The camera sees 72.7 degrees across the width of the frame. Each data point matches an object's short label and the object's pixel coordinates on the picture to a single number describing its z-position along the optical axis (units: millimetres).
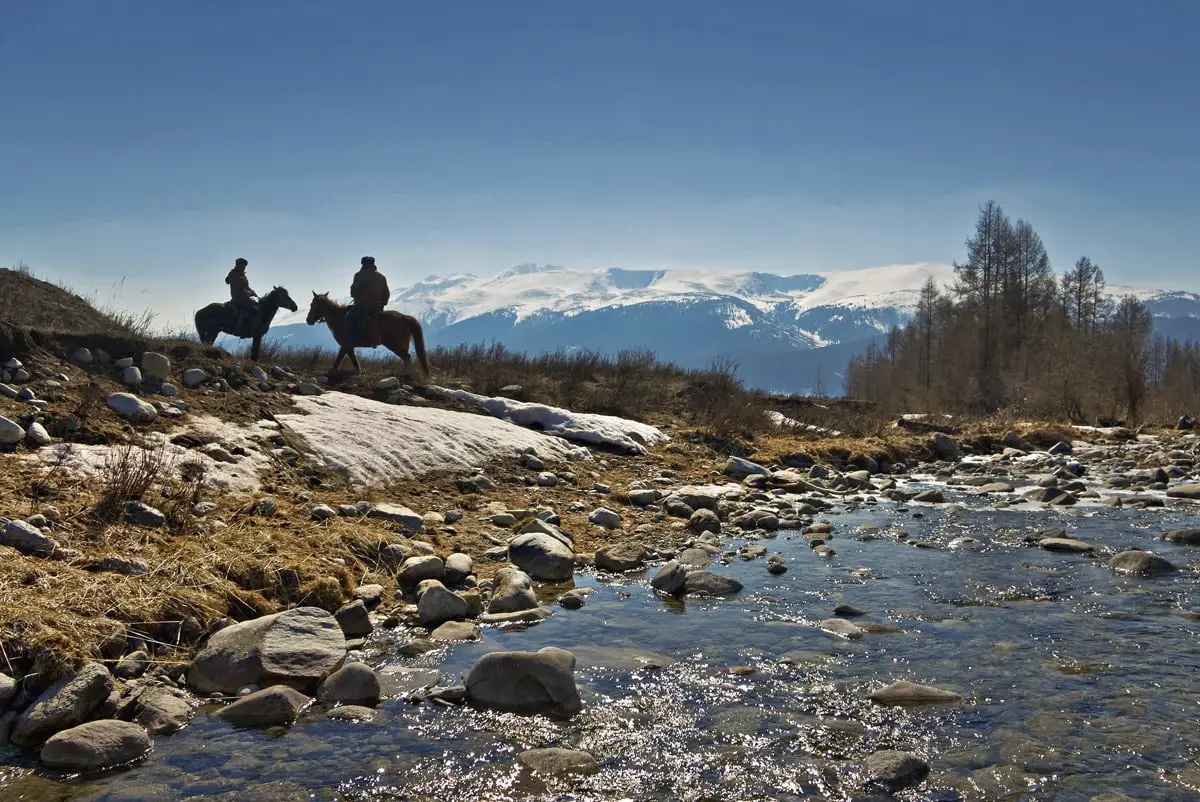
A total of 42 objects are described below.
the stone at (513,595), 6520
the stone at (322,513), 8109
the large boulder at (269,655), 4863
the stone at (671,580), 7273
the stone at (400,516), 8406
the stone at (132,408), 9344
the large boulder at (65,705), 4082
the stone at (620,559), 8109
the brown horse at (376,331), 16375
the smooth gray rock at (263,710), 4441
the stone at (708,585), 7230
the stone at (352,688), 4738
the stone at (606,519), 9836
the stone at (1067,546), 8859
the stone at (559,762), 3914
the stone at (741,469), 14477
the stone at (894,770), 3754
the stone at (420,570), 6988
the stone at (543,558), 7684
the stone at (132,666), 4805
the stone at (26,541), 5766
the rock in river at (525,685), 4668
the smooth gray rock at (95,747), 3867
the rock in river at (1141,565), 7751
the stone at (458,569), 7145
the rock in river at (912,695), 4711
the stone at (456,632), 5840
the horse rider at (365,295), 16141
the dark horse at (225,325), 16469
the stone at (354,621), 5887
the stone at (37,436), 8031
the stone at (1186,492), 12797
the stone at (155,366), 10742
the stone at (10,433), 7820
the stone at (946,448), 20097
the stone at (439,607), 6227
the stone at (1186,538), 9234
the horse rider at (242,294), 16250
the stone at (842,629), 6012
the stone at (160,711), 4312
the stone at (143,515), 6812
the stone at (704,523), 10242
